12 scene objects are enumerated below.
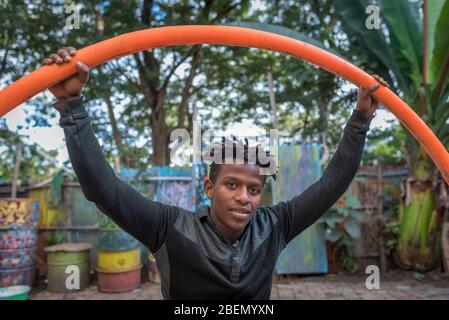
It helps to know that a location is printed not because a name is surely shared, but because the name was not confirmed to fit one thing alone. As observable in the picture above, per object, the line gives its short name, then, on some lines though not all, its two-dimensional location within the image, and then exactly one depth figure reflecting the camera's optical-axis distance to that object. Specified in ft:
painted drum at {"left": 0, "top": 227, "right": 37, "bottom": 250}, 17.43
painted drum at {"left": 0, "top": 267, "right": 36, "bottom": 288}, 17.37
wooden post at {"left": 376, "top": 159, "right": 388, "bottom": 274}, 20.53
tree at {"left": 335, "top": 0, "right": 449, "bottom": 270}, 18.11
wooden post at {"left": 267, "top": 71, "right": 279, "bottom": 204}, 19.60
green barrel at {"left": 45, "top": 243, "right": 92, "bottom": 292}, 17.97
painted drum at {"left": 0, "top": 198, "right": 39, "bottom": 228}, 17.42
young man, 4.59
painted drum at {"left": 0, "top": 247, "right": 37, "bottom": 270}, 17.39
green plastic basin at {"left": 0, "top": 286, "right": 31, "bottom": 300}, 12.20
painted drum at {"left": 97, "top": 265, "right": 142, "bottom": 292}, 17.87
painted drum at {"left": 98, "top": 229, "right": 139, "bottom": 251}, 17.98
